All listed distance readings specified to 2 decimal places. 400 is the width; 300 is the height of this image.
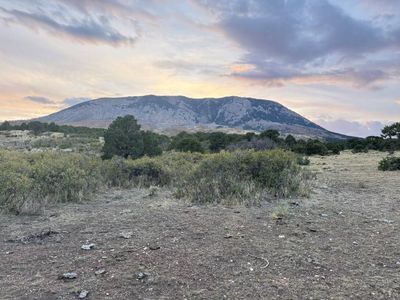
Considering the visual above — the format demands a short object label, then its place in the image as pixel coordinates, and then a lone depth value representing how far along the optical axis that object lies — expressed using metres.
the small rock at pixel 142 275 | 5.24
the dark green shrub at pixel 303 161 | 23.85
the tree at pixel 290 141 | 37.48
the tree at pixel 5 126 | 54.13
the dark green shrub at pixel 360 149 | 36.89
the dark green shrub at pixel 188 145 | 28.94
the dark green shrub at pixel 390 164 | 19.44
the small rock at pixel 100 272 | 5.40
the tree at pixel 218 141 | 34.19
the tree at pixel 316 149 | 34.59
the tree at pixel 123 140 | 21.15
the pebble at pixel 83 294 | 4.67
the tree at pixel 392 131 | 34.47
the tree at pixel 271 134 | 36.90
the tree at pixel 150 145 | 22.91
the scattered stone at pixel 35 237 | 7.13
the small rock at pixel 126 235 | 7.22
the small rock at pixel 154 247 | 6.51
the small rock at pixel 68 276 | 5.28
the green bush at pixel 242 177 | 11.08
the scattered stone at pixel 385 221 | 8.43
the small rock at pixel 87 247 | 6.57
